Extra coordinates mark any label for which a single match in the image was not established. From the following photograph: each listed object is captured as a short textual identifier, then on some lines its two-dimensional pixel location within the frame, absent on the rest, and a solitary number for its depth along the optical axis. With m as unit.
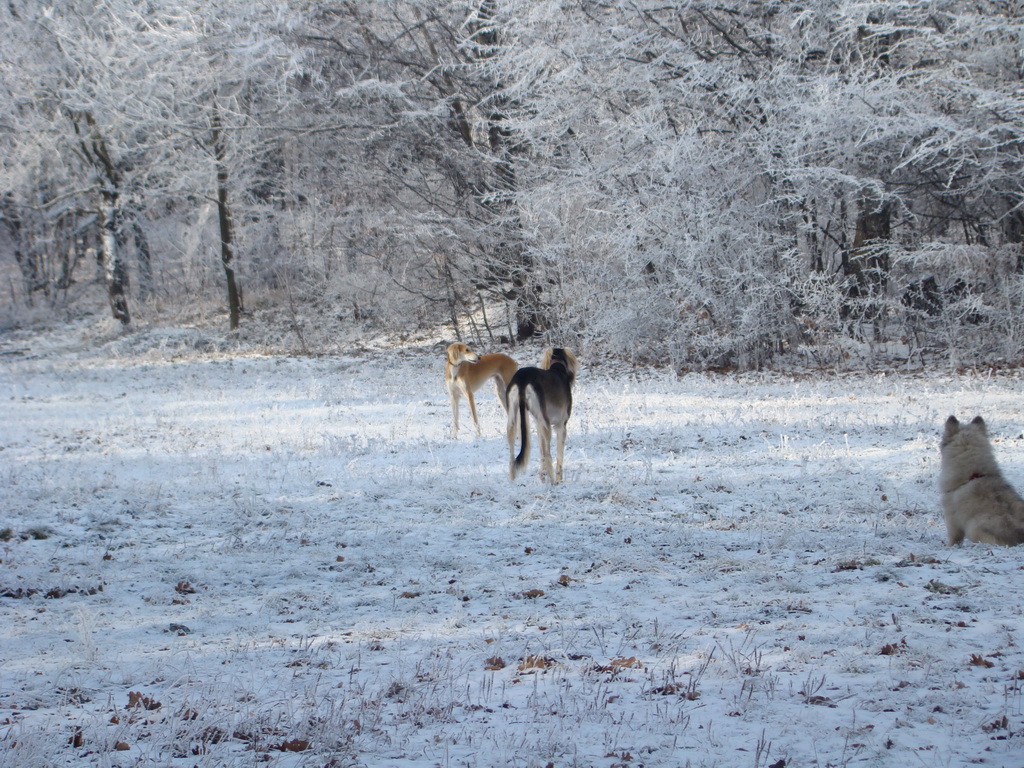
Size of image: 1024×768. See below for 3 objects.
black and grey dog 16.75
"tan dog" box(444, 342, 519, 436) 24.28
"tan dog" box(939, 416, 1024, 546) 11.91
